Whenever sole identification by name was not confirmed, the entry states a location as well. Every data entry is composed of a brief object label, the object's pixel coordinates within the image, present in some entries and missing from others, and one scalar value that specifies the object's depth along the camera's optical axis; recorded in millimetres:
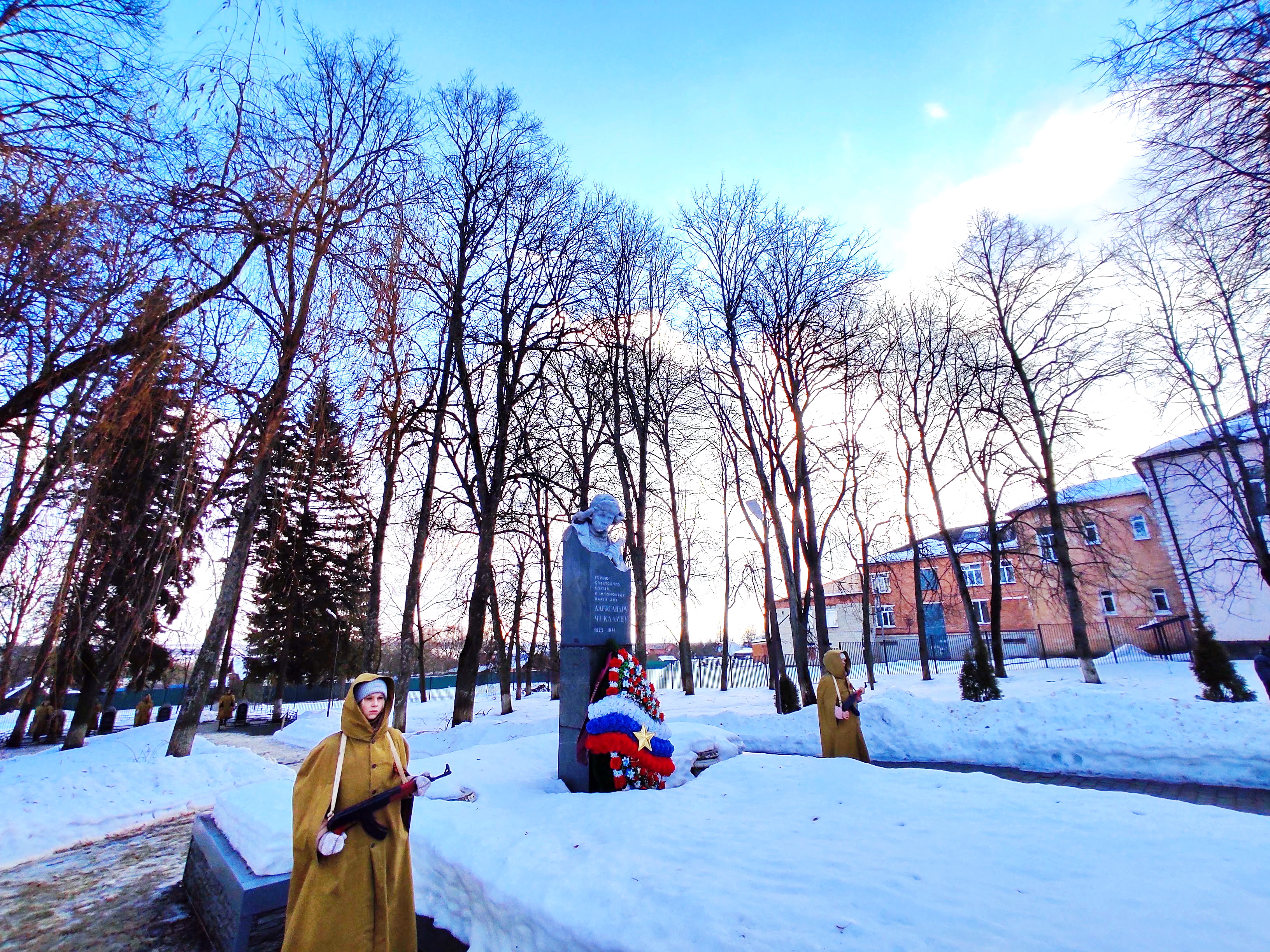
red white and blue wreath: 5777
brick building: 19906
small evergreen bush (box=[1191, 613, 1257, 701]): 11312
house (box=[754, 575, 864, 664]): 40062
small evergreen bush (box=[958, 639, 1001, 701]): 13273
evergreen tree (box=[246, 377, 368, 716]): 20406
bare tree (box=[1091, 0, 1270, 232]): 4746
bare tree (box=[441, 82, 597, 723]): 14555
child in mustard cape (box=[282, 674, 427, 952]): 3076
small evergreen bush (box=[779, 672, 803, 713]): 14977
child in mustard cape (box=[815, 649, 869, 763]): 7172
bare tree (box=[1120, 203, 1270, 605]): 6680
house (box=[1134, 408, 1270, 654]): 22828
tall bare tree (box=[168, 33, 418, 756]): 5867
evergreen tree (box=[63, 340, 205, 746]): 4699
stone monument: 6309
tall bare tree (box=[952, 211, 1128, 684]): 16172
